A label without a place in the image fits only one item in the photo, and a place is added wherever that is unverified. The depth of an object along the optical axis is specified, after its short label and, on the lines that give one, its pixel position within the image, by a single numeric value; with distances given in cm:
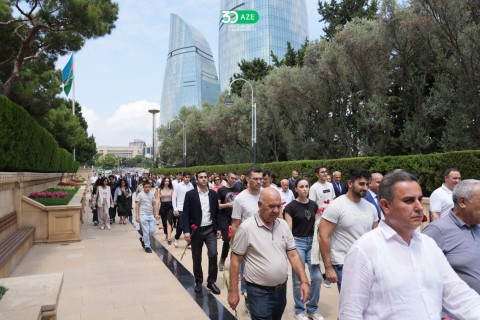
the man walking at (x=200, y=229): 657
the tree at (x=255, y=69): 4169
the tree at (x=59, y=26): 1369
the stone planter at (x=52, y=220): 1111
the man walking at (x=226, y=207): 792
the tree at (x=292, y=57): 3491
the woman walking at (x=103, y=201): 1401
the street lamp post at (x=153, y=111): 5284
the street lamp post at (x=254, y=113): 2512
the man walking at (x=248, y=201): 542
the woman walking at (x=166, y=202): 1161
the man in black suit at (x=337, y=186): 890
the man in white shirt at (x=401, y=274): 196
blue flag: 2840
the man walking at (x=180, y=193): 1004
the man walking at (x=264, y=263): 351
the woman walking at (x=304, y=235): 512
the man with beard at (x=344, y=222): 419
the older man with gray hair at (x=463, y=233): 278
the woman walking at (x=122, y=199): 1538
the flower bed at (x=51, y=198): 1179
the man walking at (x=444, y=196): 548
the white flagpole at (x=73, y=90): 3558
